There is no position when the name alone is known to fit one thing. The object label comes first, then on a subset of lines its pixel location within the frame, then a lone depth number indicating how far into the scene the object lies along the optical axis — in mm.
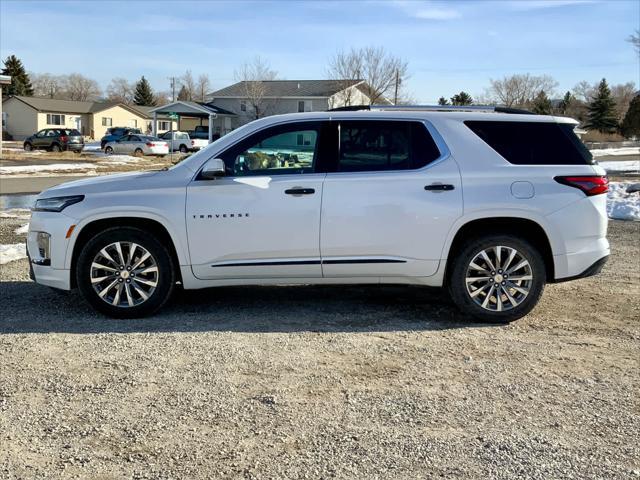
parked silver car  41031
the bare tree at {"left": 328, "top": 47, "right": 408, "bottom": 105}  51969
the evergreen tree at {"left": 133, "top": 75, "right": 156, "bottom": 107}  102125
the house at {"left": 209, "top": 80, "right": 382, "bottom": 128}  59625
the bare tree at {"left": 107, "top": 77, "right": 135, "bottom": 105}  134438
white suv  5746
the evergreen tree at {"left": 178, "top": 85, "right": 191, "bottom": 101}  106031
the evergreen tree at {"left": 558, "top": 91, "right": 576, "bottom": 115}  87319
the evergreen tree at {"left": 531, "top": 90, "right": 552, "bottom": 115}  67931
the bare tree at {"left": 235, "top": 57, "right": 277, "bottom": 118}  59812
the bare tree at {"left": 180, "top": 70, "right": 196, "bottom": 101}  105375
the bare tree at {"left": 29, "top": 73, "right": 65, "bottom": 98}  124500
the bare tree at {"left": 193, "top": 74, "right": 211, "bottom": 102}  105338
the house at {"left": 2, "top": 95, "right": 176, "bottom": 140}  65625
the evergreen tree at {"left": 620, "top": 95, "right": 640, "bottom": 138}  53594
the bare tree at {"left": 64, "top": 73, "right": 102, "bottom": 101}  126475
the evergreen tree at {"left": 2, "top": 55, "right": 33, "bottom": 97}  79188
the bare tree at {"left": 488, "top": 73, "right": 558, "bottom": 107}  85125
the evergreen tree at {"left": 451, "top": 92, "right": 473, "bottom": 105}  84000
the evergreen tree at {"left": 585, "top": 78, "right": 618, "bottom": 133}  79625
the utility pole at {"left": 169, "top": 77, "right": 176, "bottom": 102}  98225
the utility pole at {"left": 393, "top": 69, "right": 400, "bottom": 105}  52044
